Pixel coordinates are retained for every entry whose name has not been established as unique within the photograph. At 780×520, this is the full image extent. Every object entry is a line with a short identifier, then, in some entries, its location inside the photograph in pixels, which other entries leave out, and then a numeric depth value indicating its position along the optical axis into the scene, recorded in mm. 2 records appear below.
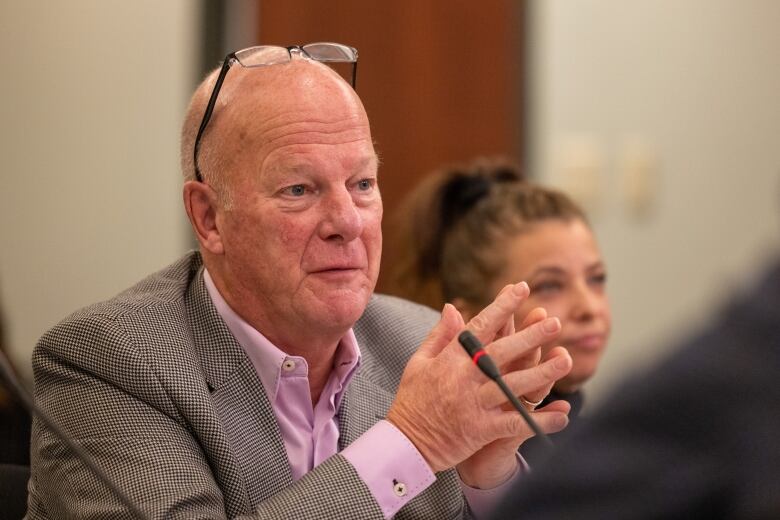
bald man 4067
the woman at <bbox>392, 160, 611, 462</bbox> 4619
